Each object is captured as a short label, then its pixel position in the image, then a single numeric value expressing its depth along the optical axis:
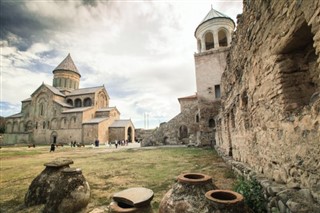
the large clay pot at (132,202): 2.56
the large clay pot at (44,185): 3.88
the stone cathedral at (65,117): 34.62
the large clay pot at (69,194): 3.48
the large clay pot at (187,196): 2.34
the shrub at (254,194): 2.71
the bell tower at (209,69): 17.70
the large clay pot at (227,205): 1.99
